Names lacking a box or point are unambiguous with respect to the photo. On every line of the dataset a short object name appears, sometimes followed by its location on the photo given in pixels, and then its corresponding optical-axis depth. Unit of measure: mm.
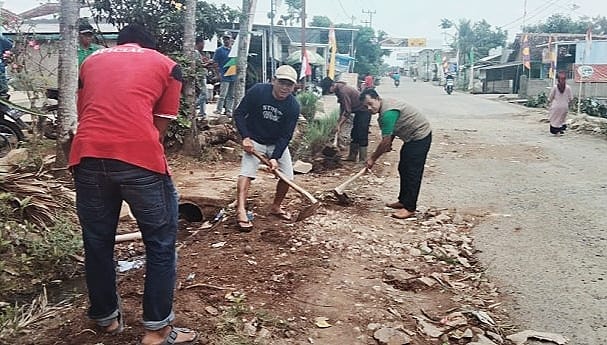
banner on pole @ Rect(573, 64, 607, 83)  20484
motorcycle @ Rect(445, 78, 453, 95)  40031
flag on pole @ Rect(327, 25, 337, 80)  19141
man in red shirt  2926
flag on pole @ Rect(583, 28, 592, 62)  19172
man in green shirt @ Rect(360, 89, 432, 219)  6461
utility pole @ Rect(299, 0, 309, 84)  19141
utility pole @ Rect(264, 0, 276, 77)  18003
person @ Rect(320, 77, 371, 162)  9945
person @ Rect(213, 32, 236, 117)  12172
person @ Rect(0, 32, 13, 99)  7668
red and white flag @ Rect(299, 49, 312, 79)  16725
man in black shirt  5562
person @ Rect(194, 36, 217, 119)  9555
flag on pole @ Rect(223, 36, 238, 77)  11766
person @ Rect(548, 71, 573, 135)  14359
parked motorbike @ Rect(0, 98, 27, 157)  7480
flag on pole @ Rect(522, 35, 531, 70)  32250
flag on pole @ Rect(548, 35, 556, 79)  27641
